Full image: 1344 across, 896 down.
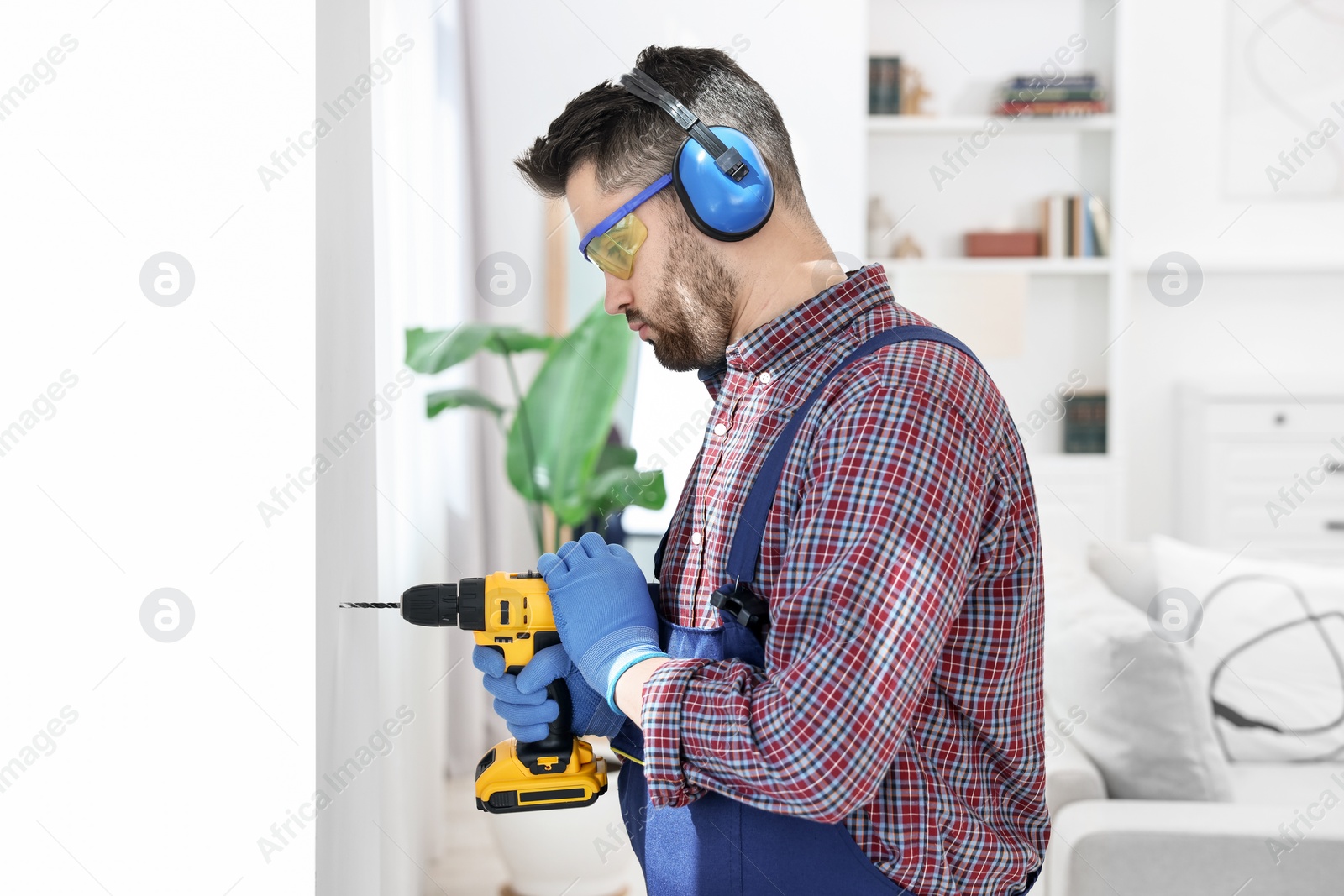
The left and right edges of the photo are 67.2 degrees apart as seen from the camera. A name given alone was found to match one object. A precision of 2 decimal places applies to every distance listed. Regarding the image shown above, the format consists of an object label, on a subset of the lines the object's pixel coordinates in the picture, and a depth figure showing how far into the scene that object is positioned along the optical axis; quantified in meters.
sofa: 1.77
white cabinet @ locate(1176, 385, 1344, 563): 3.96
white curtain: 2.19
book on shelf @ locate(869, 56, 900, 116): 4.22
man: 0.79
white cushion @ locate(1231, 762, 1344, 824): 2.18
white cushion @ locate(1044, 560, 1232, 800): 1.97
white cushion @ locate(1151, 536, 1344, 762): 2.38
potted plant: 2.75
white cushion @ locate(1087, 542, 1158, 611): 2.78
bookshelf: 4.38
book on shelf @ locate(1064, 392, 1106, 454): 4.31
